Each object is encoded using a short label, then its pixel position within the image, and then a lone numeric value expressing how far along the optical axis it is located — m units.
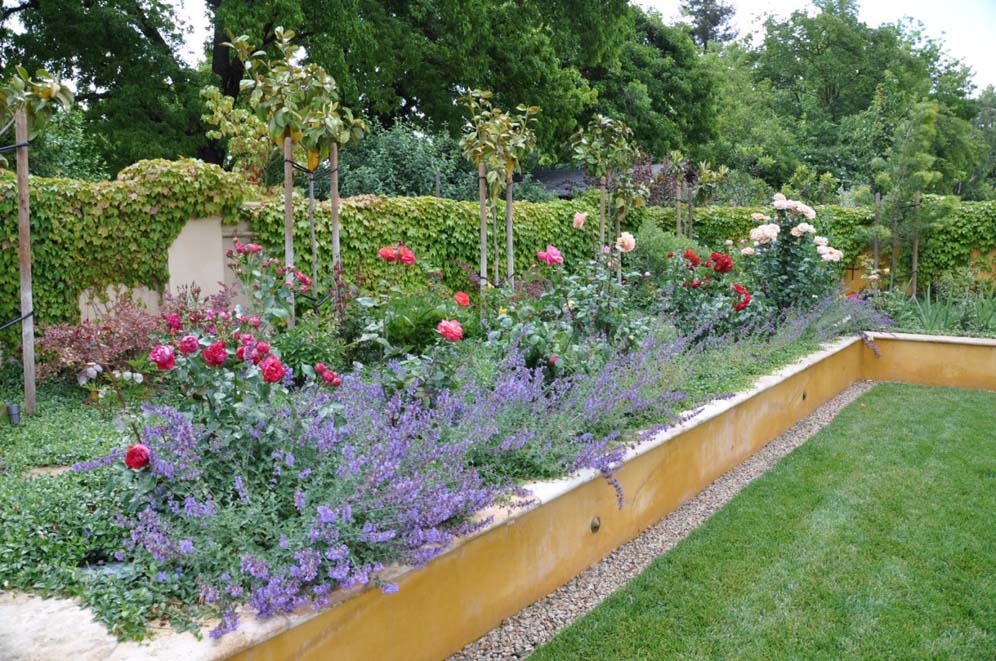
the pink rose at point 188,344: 2.36
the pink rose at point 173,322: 3.19
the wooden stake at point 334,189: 5.68
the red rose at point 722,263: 6.02
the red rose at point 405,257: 5.03
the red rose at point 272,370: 2.26
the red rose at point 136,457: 2.18
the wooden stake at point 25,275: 4.60
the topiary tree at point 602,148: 8.03
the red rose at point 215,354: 2.27
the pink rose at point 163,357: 2.21
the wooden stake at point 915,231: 9.55
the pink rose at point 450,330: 3.10
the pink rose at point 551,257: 4.86
